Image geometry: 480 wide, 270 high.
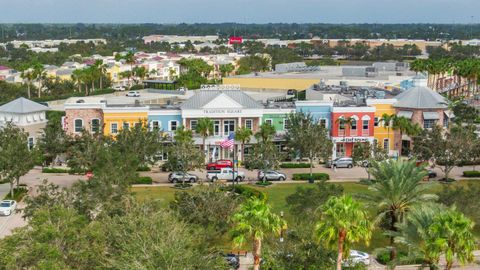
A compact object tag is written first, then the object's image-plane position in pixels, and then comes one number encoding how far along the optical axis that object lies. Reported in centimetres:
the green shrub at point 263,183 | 6238
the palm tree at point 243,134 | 6854
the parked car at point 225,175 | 6365
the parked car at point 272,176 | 6438
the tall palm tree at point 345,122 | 7250
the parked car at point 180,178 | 6306
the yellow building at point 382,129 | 7494
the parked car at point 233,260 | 4003
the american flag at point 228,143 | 5947
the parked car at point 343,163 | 7069
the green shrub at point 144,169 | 6780
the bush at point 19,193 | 5782
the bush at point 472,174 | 6694
